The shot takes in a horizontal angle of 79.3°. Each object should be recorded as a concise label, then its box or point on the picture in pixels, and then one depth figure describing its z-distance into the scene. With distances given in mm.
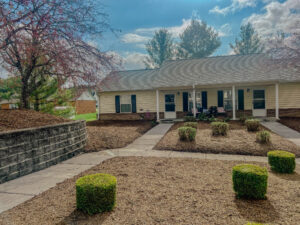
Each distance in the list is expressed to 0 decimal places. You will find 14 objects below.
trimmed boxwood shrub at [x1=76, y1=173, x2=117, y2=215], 2727
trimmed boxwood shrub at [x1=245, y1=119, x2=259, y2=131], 9057
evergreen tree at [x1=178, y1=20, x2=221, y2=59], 34291
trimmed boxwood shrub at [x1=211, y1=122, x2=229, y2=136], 8570
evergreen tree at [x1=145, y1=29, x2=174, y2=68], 36500
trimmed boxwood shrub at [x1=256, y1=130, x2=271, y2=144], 7186
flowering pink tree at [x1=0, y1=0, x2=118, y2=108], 4887
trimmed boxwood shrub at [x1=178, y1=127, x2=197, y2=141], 7871
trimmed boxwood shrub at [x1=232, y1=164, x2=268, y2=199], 3107
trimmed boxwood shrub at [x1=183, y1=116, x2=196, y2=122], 12876
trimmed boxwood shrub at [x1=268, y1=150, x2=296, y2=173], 4523
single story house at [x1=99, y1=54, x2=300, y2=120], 13492
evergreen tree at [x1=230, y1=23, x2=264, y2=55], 33969
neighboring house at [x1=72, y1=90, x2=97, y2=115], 30344
